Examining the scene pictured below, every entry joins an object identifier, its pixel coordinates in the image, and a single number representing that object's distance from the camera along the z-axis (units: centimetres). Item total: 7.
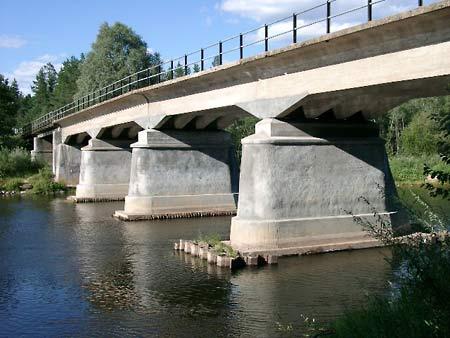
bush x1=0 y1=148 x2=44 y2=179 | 6016
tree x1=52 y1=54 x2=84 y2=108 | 12112
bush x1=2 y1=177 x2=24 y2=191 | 5400
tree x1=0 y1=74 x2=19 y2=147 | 7338
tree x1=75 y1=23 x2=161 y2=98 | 8162
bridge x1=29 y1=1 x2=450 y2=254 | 1716
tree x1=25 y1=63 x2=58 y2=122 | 13324
